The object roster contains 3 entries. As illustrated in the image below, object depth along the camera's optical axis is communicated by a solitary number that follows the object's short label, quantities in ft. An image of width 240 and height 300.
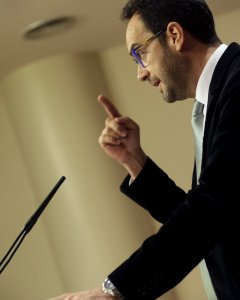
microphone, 11.63
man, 11.19
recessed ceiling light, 15.45
